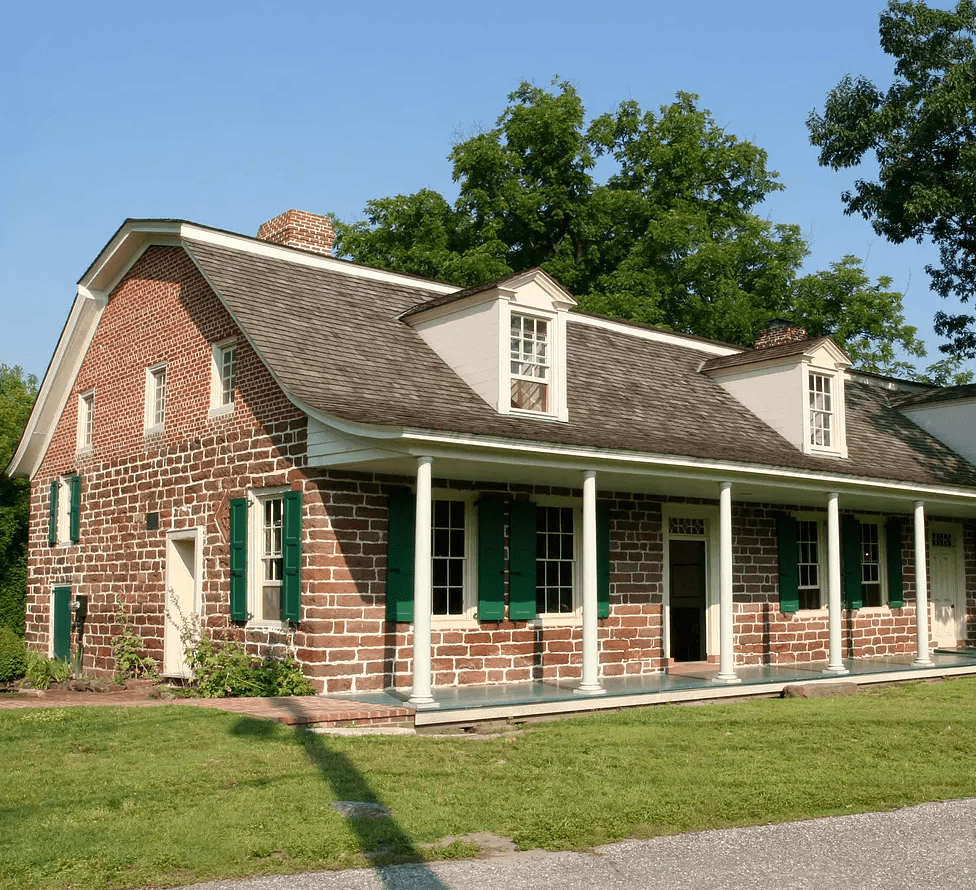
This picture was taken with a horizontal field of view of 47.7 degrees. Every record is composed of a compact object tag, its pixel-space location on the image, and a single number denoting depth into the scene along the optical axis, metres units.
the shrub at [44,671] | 16.17
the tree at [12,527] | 24.09
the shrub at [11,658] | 16.28
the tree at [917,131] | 20.95
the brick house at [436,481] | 12.47
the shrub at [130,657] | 15.41
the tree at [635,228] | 32.56
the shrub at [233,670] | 12.22
